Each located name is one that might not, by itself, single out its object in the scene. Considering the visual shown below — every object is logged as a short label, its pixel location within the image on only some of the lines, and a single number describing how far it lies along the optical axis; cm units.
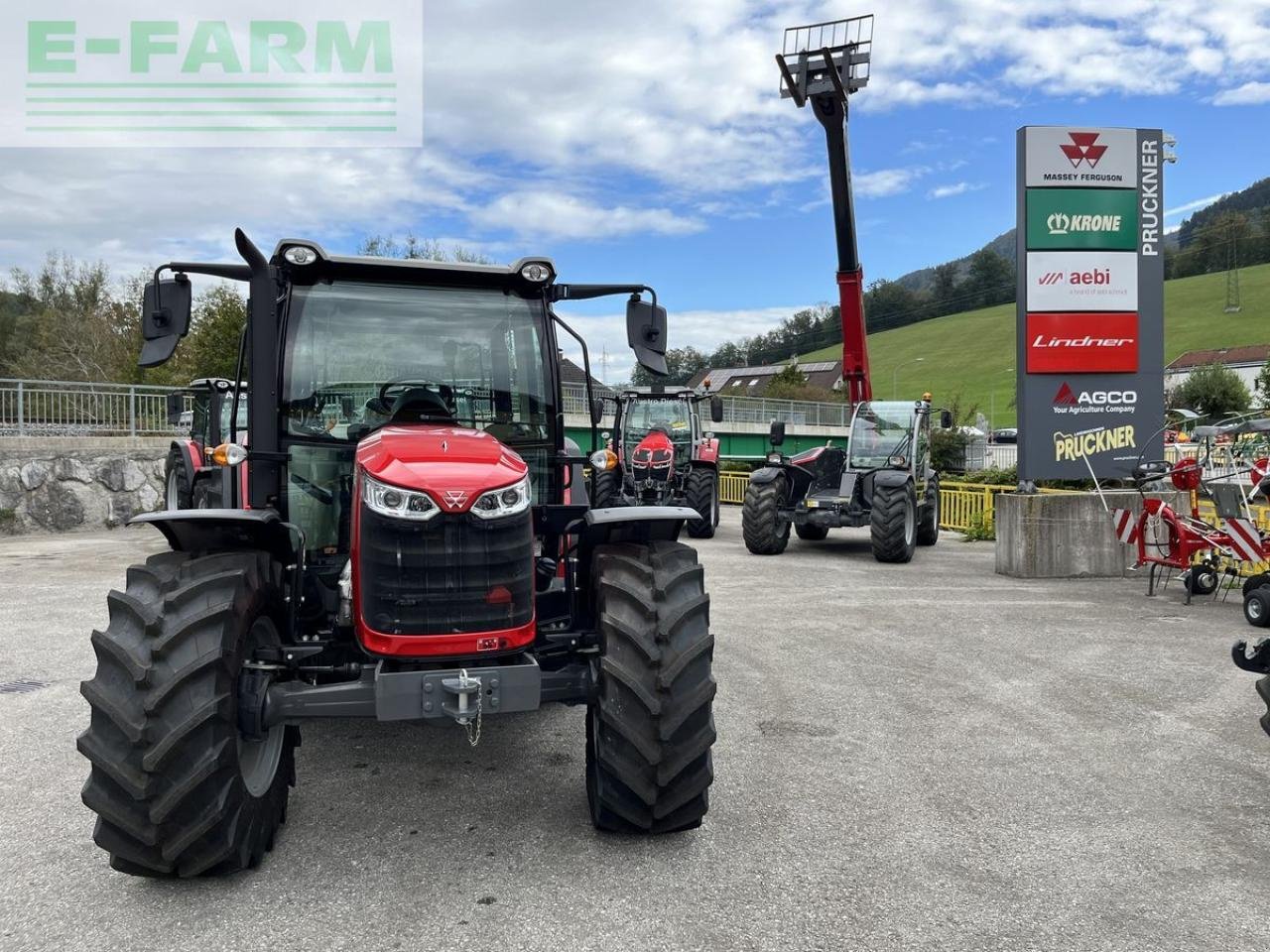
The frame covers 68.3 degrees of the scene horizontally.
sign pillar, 1177
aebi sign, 1182
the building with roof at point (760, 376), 8935
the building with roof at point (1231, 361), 6744
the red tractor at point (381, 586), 321
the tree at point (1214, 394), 5106
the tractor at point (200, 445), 1060
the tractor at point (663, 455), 1563
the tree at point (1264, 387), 4544
